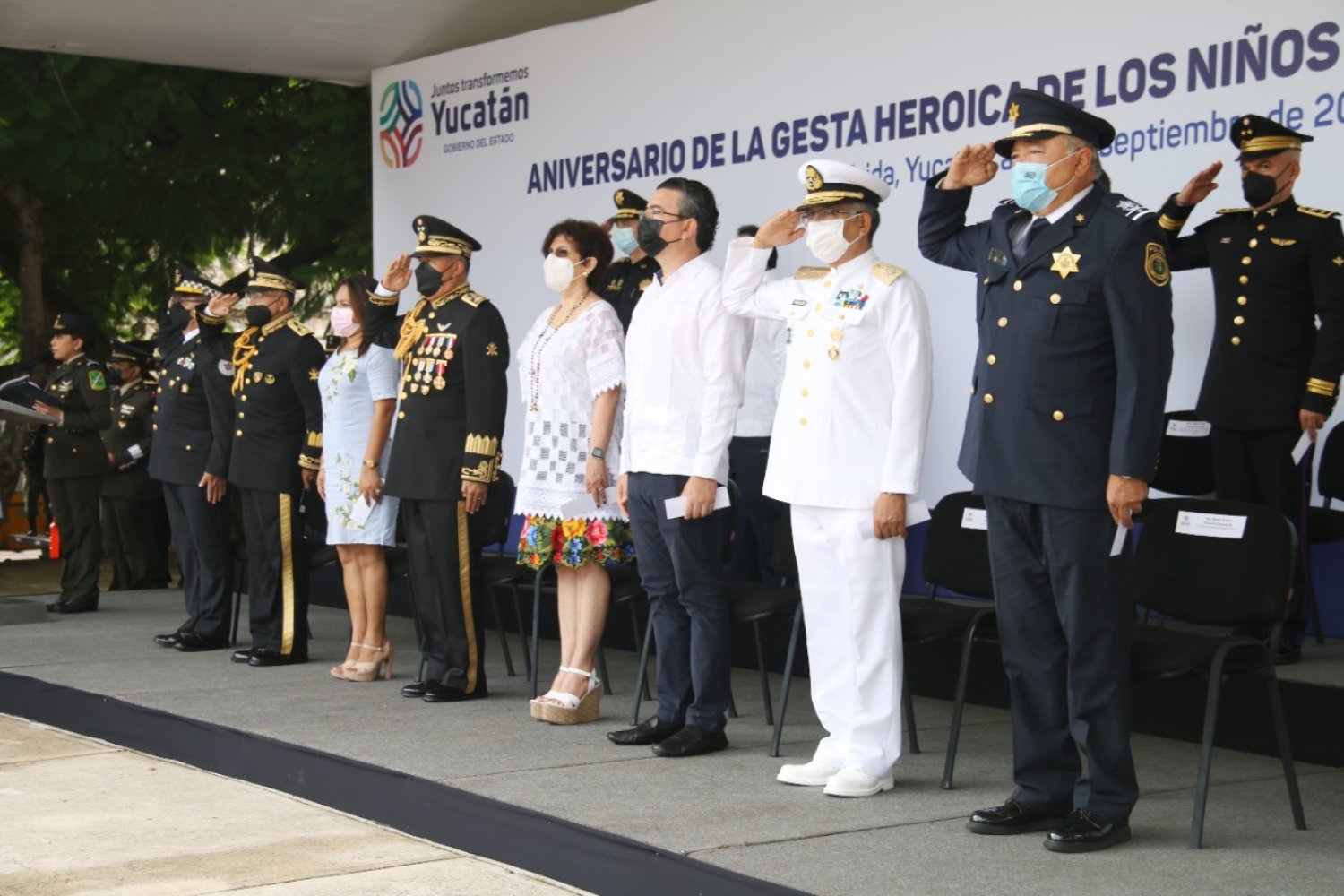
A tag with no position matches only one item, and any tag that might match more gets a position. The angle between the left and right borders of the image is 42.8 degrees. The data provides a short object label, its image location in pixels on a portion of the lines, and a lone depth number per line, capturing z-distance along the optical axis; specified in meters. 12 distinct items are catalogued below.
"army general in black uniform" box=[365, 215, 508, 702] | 5.91
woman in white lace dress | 5.58
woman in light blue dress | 6.47
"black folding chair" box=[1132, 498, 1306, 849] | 4.16
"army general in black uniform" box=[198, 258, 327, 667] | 7.06
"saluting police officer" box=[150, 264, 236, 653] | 7.52
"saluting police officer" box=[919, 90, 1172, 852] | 3.95
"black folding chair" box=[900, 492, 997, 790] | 5.02
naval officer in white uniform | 4.56
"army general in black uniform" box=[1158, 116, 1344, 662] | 5.42
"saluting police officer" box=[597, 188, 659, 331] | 7.05
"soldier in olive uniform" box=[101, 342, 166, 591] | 10.54
